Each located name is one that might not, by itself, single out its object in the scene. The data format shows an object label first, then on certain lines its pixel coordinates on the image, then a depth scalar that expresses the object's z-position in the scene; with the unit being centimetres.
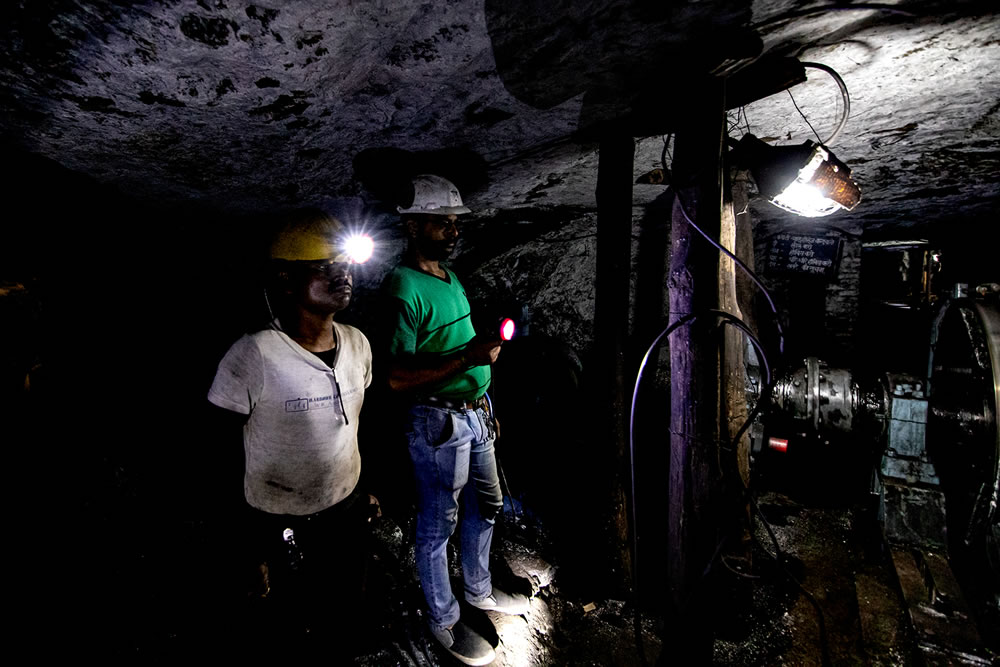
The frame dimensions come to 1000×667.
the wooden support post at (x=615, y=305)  317
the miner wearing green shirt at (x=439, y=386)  271
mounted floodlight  236
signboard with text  580
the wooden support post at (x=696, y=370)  238
